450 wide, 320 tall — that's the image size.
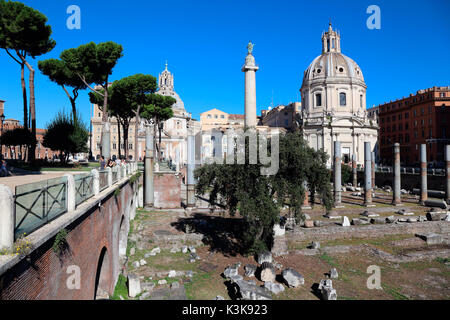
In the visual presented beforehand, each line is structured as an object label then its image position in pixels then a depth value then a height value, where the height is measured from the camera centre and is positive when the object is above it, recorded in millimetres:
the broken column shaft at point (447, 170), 23808 -943
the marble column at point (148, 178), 20734 -1234
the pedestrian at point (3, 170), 13341 -354
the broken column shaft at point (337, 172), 23906 -1086
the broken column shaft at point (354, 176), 35312 -2052
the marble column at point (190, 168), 20953 -520
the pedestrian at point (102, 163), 14770 -72
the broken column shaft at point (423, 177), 24438 -1560
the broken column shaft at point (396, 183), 24336 -2047
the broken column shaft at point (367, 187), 23969 -2335
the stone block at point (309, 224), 16250 -3703
